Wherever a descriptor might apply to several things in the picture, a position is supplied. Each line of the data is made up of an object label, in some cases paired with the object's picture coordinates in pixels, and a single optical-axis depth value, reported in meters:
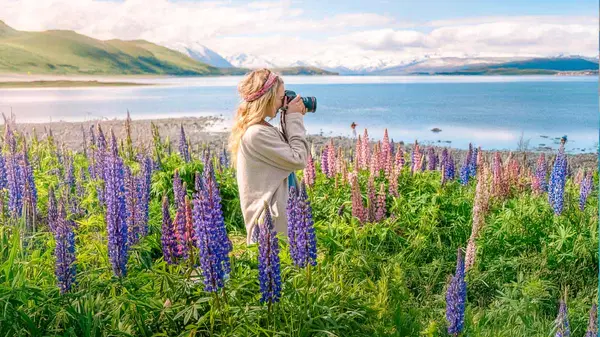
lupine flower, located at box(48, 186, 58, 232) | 3.86
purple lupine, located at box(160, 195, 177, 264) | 3.14
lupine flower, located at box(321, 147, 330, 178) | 6.76
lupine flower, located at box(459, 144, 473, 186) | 6.88
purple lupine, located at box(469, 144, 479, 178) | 6.95
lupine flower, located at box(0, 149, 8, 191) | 5.64
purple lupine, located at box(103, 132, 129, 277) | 3.17
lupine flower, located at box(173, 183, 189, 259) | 3.06
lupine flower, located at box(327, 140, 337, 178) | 6.69
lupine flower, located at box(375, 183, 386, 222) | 5.68
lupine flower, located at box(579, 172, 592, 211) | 5.80
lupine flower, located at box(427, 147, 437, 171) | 7.26
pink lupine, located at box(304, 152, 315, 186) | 6.25
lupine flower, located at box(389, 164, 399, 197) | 6.21
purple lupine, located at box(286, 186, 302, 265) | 3.05
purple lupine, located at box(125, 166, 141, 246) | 3.88
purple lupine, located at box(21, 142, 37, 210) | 4.75
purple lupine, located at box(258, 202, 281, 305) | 2.72
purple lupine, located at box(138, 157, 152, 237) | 4.37
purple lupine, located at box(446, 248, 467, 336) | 3.20
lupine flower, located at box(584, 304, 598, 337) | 2.86
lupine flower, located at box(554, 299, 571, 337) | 2.82
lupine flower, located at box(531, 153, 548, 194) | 6.64
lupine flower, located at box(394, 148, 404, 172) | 6.54
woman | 4.23
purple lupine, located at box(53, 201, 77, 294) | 3.11
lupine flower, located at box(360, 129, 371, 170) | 6.74
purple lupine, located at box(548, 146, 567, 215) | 5.67
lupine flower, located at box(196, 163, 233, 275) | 2.70
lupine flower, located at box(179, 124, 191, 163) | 7.65
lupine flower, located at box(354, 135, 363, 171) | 6.68
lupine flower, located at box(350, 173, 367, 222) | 5.51
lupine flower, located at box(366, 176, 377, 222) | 5.59
